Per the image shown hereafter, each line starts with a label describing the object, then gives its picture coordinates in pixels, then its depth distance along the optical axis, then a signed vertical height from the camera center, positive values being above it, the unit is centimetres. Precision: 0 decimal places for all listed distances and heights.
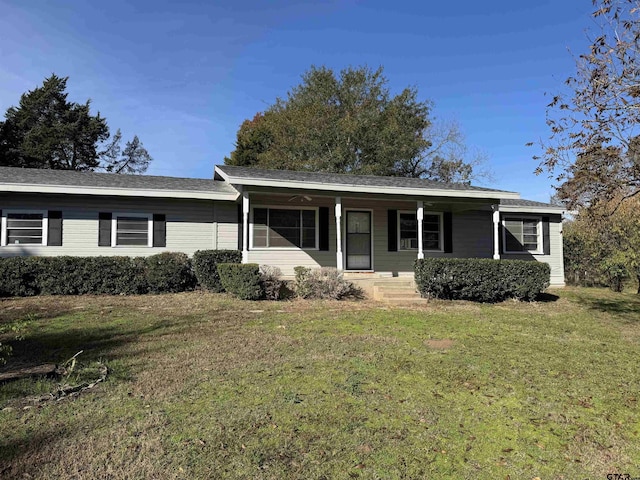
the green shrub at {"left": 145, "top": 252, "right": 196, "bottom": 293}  1041 -43
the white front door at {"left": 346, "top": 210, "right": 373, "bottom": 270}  1301 +50
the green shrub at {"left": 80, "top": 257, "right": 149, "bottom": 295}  1004 -52
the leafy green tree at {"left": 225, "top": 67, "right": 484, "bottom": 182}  2511 +802
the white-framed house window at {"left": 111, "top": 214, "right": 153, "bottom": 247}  1140 +71
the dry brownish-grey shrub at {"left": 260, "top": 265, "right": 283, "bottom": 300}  969 -63
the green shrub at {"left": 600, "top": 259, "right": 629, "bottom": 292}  1399 -59
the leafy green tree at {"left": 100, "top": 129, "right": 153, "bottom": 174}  3256 +816
